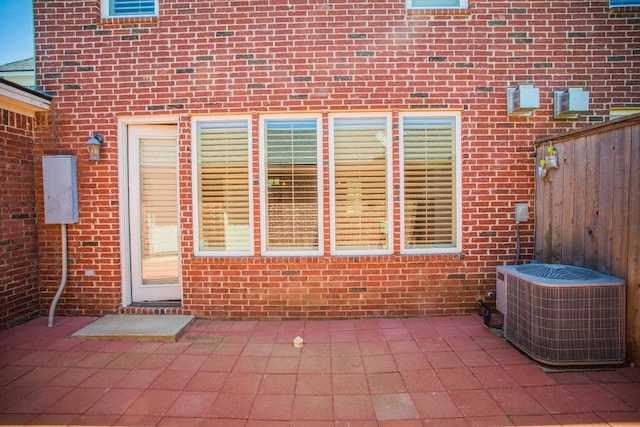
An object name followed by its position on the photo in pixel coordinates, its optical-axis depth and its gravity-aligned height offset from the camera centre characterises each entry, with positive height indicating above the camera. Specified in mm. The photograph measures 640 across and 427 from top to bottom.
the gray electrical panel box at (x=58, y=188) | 4309 +273
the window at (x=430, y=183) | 4484 +315
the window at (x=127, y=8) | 4531 +2830
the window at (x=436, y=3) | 4473 +2805
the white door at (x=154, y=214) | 4711 -96
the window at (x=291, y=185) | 4473 +305
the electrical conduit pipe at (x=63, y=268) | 4223 -799
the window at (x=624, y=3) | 4466 +2797
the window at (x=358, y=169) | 4480 +519
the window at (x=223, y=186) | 4520 +297
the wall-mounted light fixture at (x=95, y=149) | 4363 +806
